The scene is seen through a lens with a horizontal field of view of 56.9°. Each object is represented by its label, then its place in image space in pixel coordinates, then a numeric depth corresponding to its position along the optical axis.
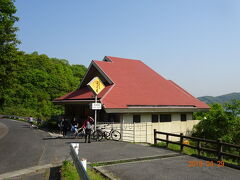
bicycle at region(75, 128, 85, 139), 16.91
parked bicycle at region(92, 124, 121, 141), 15.43
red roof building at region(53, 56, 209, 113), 18.59
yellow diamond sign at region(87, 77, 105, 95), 15.92
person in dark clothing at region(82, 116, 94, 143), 14.20
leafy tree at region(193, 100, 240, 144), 19.64
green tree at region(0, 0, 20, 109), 20.88
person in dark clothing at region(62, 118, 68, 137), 17.63
